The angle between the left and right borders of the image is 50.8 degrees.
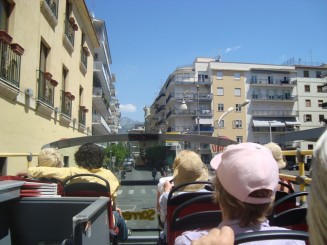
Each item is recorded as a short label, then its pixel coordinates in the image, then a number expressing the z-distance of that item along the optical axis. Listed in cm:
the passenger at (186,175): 367
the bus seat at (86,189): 378
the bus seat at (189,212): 260
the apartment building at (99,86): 3167
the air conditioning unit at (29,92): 966
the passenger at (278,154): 467
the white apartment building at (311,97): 7275
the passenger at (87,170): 433
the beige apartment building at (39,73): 843
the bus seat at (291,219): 266
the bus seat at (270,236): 140
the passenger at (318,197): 89
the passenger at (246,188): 164
